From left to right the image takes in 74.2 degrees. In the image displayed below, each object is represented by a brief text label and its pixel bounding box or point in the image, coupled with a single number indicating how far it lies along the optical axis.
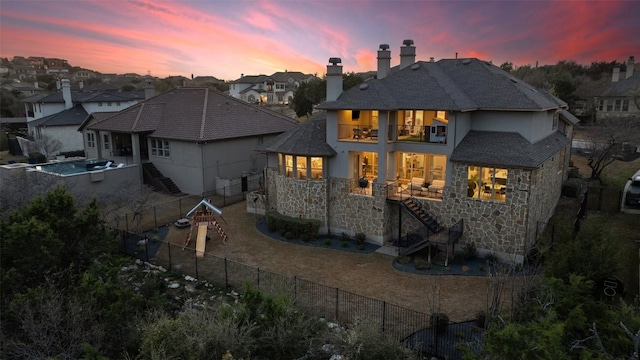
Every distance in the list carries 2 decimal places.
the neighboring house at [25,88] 89.06
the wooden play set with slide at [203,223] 20.76
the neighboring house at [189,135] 32.00
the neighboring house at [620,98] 52.12
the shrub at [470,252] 19.47
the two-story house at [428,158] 19.03
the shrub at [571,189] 28.22
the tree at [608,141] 30.42
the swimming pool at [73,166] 32.19
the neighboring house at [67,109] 49.97
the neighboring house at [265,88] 100.19
